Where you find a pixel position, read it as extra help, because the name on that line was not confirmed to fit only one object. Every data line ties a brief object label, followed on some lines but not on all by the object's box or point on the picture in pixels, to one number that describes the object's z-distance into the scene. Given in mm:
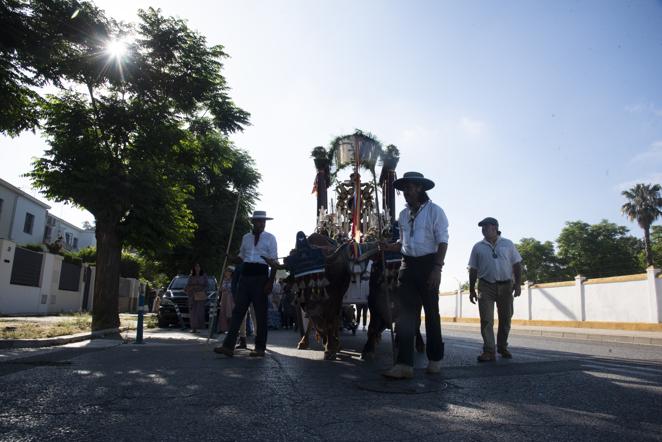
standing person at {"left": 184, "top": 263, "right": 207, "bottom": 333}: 13617
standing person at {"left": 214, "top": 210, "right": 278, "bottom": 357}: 7094
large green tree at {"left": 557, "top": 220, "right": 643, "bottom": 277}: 57250
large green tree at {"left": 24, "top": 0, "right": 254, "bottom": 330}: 12805
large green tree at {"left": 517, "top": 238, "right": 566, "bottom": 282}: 64750
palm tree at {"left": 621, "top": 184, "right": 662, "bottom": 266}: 50156
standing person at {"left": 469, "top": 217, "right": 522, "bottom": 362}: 7316
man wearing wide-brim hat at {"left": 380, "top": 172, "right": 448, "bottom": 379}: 5211
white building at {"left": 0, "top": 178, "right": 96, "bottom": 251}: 33906
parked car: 16403
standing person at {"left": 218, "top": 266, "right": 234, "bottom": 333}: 12703
